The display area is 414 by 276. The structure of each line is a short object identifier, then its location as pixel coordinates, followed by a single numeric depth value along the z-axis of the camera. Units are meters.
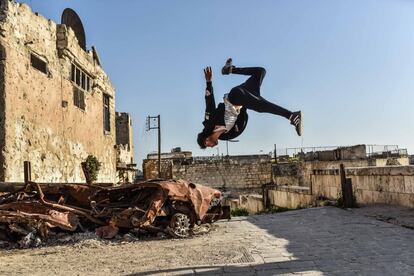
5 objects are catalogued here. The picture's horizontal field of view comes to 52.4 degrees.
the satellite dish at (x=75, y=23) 16.82
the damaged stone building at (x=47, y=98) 10.41
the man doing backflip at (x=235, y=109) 6.91
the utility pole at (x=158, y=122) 29.29
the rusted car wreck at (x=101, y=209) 7.08
